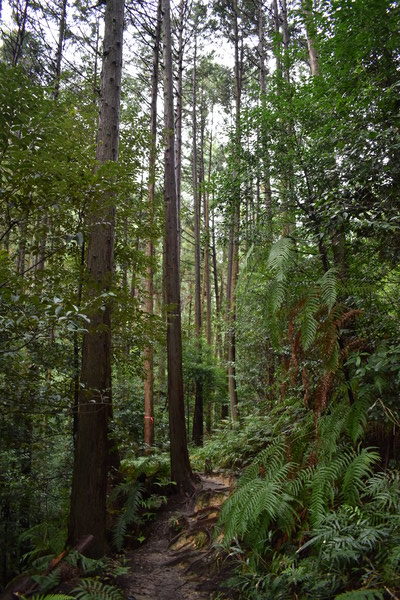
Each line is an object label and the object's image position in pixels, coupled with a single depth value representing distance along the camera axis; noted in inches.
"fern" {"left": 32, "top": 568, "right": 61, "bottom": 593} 137.8
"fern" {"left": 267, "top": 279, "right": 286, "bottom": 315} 145.6
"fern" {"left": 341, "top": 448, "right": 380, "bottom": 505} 127.3
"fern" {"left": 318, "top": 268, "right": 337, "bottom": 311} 137.5
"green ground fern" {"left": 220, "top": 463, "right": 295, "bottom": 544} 135.9
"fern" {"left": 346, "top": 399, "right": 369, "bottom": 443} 135.8
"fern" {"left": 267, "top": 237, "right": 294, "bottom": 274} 147.8
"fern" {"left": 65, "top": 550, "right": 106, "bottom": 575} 156.7
